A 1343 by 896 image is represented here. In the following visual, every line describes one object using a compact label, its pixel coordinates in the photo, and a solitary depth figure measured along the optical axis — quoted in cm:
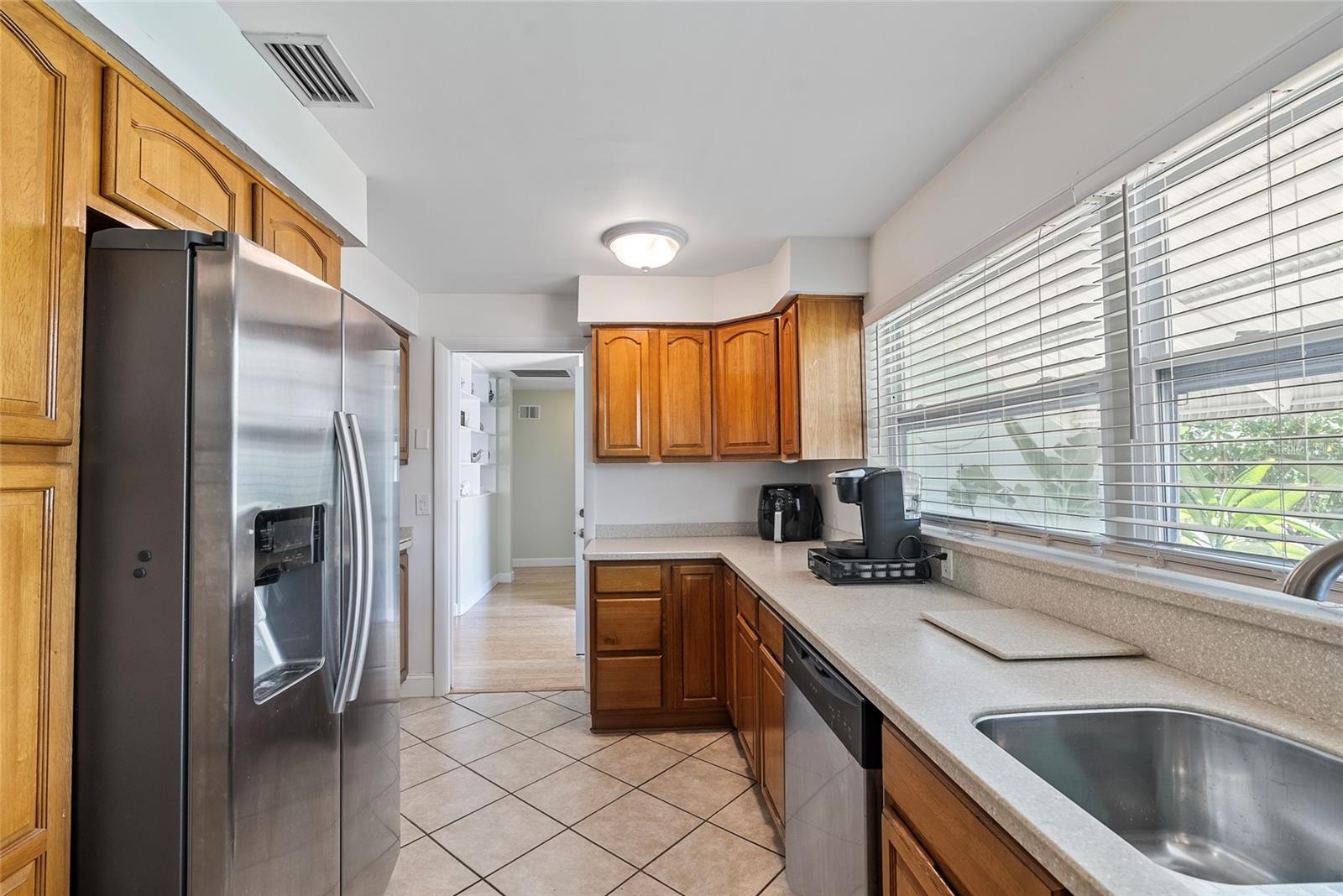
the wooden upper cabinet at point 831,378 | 311
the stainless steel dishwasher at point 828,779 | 129
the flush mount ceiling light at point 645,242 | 282
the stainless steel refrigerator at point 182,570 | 114
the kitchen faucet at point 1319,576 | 81
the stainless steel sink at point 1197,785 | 93
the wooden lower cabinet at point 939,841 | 83
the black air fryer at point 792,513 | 357
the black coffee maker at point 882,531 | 234
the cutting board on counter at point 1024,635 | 139
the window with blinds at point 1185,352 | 110
